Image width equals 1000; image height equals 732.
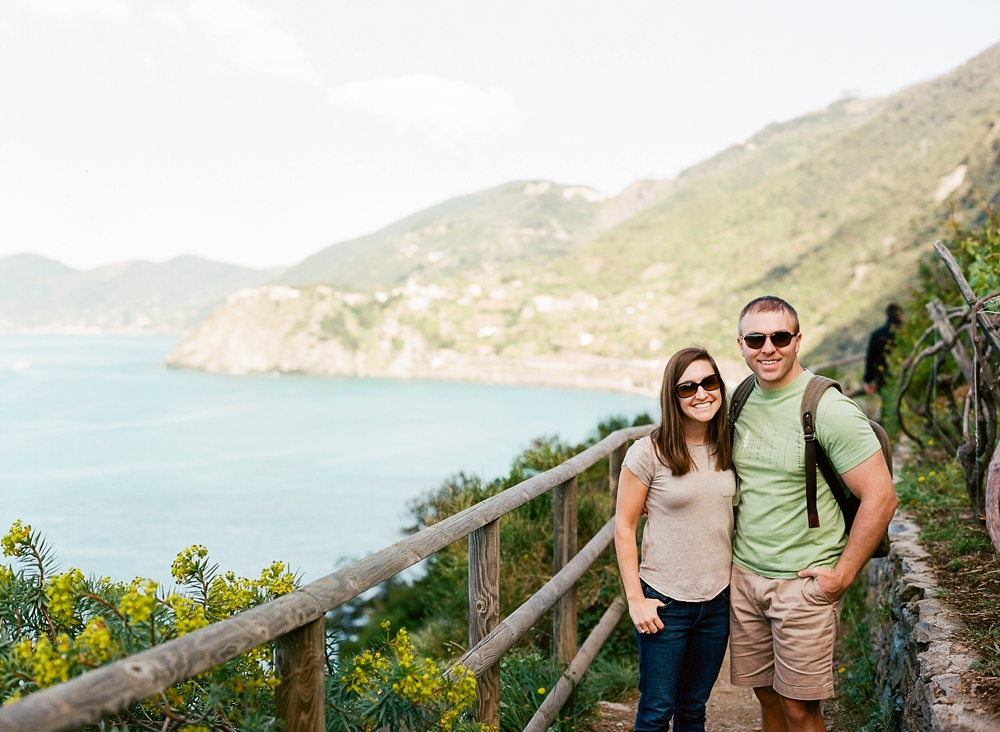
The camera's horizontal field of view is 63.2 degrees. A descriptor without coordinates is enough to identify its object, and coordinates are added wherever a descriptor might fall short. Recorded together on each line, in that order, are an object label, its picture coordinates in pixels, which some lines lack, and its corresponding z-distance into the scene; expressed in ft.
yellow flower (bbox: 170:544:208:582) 5.75
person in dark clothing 28.81
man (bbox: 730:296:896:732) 7.25
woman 7.77
